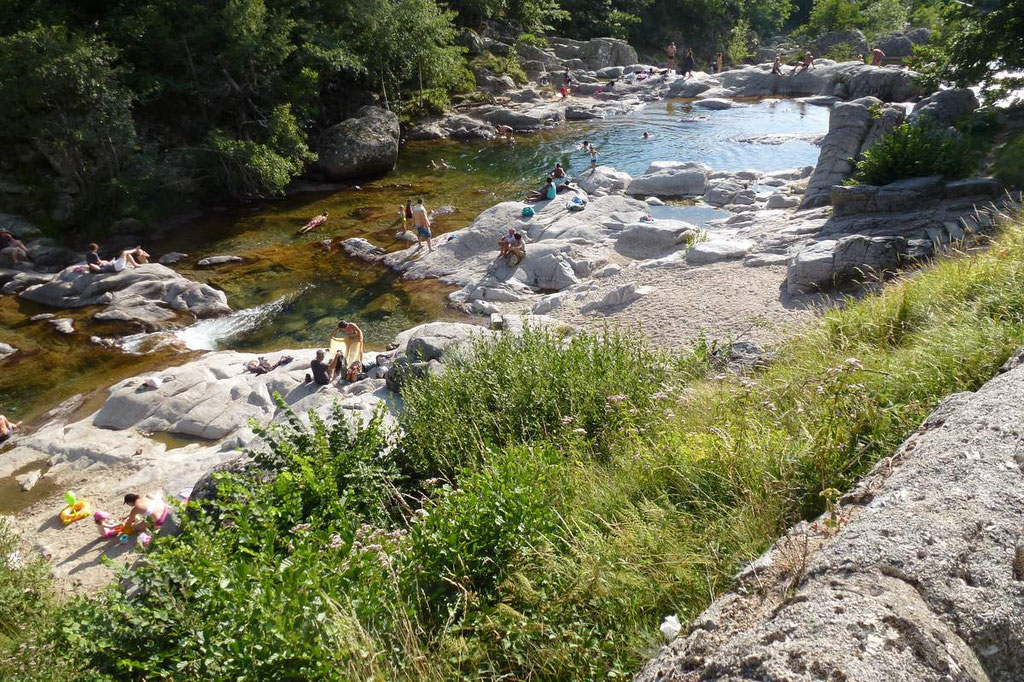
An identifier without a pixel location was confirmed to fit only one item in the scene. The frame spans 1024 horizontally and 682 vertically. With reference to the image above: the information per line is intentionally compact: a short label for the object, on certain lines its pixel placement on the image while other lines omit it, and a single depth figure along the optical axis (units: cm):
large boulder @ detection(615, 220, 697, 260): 1798
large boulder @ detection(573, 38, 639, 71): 4631
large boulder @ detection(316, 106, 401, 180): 2748
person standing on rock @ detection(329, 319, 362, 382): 1472
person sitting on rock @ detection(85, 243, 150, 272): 1933
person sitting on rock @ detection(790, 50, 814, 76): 3889
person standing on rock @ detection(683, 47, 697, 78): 4334
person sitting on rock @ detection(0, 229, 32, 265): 2067
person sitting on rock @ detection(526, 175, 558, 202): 2198
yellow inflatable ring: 1078
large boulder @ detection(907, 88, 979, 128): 1691
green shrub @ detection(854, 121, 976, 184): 1469
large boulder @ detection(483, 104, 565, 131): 3497
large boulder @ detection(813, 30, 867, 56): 4394
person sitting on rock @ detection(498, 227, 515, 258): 1852
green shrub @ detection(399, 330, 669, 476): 636
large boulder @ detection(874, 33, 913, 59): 4281
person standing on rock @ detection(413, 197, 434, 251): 2048
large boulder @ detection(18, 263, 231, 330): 1756
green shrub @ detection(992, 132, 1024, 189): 1345
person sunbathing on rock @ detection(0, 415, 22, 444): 1309
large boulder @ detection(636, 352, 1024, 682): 216
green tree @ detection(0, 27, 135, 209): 1975
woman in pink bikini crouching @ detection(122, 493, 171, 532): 1013
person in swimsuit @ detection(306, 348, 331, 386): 1354
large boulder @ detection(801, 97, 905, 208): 1766
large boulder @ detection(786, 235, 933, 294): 1195
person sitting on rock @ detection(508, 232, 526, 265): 1834
